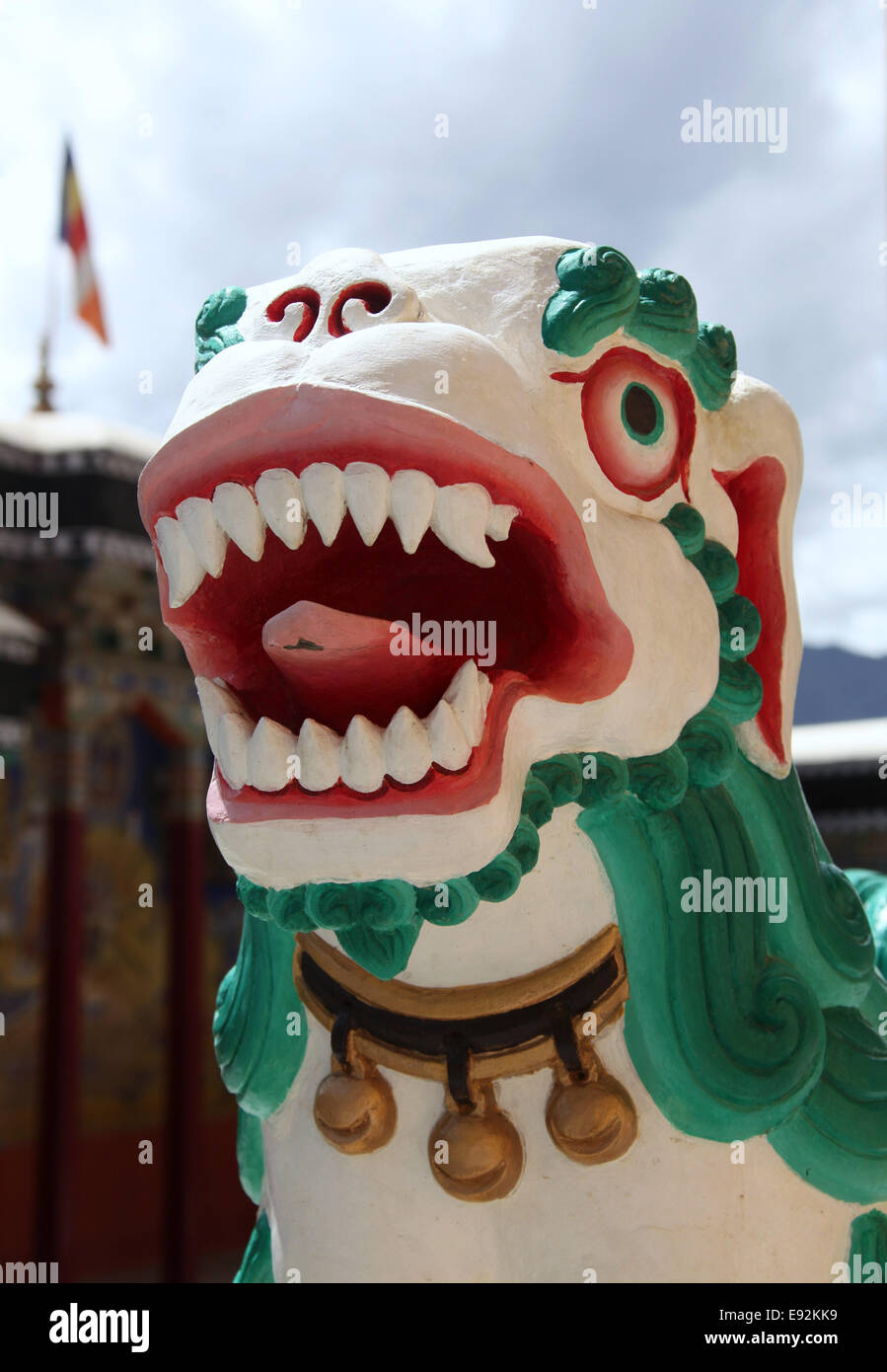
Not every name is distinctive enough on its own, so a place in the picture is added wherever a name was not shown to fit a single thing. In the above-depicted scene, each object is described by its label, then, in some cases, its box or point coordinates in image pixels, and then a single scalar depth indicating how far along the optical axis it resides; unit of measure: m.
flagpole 6.20
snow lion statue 0.97
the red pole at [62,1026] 4.91
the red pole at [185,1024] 5.39
